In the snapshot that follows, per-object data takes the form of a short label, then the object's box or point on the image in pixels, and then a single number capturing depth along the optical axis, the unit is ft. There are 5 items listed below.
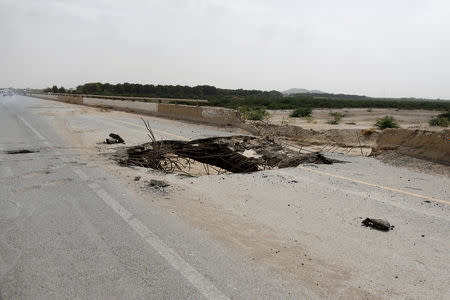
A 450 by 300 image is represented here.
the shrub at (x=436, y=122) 77.80
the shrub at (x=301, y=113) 116.21
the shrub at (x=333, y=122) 84.18
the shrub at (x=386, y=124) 67.72
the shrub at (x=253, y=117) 60.93
